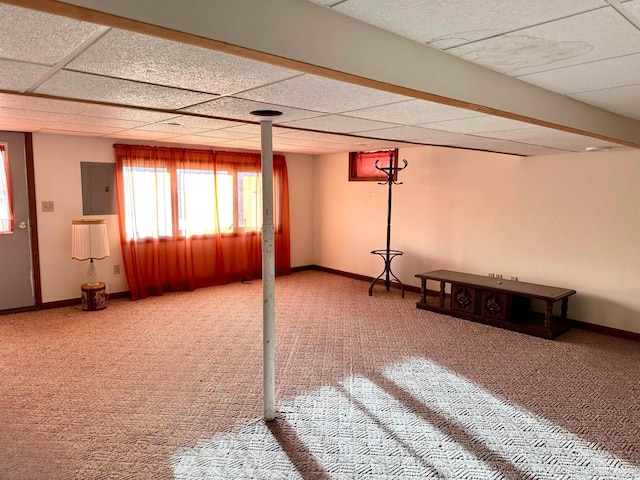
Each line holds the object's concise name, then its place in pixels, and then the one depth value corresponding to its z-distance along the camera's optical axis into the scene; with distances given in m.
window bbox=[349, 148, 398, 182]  6.30
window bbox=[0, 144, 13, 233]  4.71
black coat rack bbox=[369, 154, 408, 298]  5.94
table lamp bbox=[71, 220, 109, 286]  4.92
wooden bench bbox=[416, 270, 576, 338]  4.37
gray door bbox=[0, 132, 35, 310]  4.76
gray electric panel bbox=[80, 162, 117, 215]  5.24
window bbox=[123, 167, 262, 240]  5.55
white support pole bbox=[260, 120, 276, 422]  2.68
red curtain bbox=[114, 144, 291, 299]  5.53
